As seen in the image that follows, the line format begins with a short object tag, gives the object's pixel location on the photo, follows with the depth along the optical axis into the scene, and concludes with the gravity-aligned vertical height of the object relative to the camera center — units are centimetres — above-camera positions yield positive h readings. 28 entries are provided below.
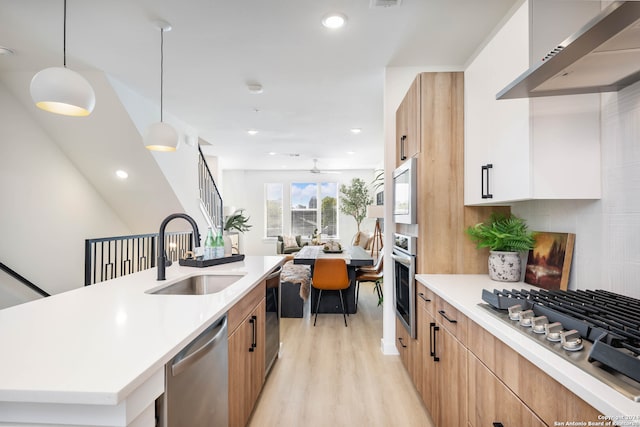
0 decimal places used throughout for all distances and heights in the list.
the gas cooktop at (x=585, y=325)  73 -33
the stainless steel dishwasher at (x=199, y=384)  94 -58
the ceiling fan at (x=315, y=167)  799 +140
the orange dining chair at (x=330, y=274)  374 -68
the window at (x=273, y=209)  948 +26
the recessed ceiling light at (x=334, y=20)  220 +141
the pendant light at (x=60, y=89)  159 +67
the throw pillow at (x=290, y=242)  842 -66
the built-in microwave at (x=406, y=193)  225 +19
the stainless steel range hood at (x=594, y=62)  84 +52
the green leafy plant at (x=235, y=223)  740 -13
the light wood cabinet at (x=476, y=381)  87 -61
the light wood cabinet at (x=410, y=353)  212 -102
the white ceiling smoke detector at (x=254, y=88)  340 +143
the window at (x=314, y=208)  940 +28
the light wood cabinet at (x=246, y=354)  153 -77
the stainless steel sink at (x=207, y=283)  205 -43
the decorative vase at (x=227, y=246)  257 -23
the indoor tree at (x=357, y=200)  838 +47
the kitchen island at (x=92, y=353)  69 -36
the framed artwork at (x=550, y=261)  160 -24
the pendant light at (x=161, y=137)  257 +67
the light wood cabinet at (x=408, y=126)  229 +74
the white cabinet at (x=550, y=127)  141 +42
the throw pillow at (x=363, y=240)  753 -55
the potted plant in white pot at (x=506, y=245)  186 -17
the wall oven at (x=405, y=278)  221 -48
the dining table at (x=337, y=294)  410 -106
